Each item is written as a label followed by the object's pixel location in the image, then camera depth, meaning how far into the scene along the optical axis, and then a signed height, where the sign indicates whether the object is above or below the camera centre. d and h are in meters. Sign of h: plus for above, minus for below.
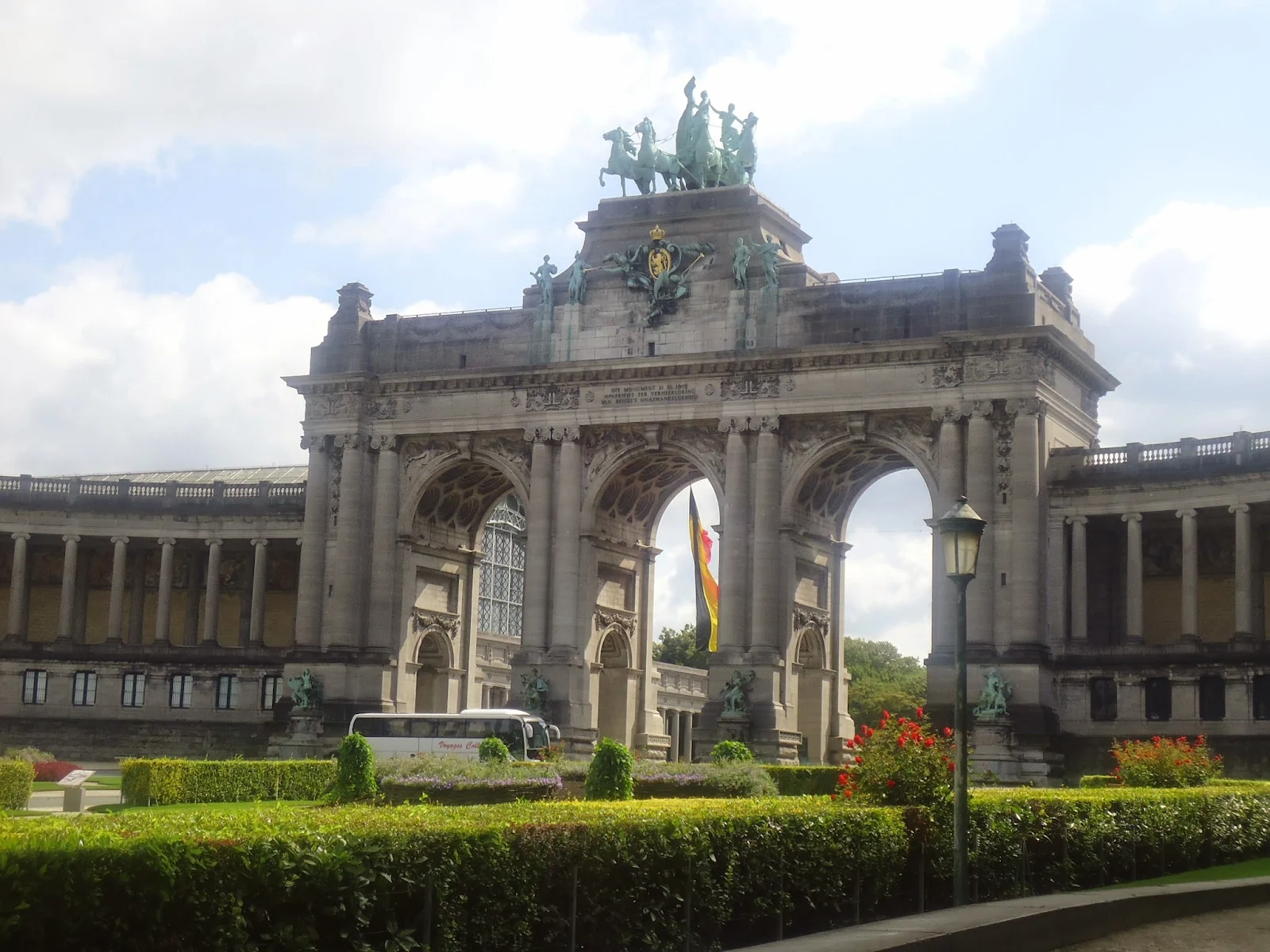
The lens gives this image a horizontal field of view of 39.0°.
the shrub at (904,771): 27.67 -0.52
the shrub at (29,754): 68.62 -1.91
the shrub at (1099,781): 52.25 -1.09
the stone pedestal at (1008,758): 65.06 -0.59
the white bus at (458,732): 64.12 -0.42
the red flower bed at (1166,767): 45.06 -0.52
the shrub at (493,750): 53.44 -0.84
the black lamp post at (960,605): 24.84 +1.92
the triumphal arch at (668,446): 68.12 +11.51
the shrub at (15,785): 50.25 -2.22
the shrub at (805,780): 56.25 -1.45
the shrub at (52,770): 68.06 -2.43
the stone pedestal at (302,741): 75.06 -1.08
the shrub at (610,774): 44.91 -1.19
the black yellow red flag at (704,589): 75.38 +6.06
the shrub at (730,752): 59.38 -0.71
